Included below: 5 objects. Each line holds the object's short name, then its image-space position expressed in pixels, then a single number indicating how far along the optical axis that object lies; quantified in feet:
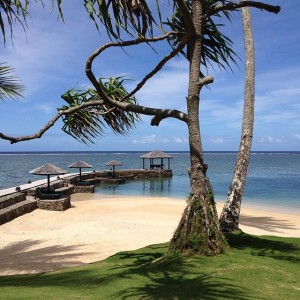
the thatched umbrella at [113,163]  129.18
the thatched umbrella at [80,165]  103.07
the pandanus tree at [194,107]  22.11
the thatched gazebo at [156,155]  148.36
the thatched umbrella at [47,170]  66.59
